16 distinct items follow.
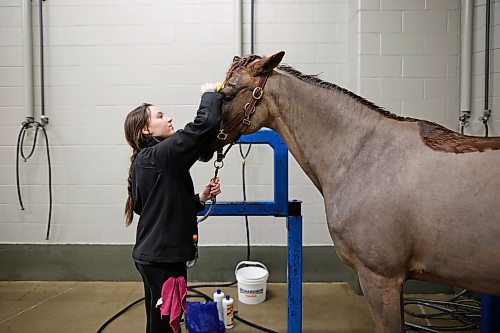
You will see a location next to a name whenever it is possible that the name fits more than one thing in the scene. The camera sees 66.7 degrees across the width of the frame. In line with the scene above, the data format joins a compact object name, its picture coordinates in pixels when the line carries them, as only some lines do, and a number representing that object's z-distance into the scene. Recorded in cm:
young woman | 143
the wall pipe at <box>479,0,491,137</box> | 289
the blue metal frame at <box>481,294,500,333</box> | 207
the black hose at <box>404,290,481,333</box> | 247
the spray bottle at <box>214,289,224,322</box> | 252
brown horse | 127
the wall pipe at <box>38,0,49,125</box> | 327
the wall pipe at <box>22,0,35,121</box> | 323
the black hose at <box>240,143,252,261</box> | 328
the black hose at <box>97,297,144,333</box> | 252
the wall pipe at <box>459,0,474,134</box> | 292
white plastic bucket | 289
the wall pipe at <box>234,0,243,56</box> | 319
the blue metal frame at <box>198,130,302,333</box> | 205
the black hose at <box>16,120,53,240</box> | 329
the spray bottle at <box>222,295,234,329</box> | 250
